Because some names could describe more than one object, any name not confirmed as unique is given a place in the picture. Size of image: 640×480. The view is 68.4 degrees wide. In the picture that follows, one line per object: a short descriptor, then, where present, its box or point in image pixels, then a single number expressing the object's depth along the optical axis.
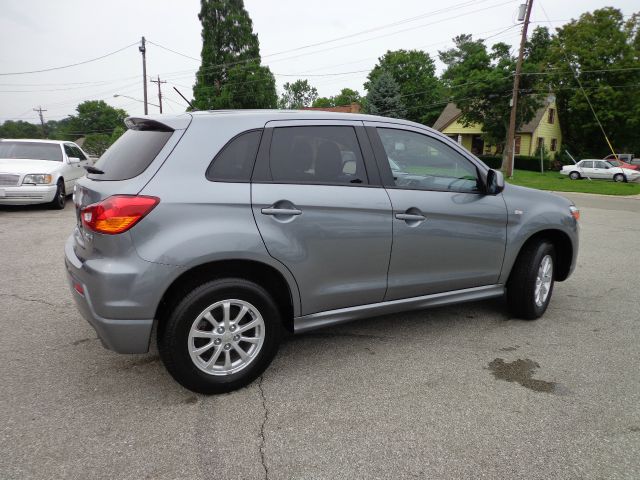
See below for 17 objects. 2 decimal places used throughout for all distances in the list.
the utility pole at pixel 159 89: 52.92
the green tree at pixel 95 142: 73.46
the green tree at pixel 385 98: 37.59
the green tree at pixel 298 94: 114.62
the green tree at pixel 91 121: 99.94
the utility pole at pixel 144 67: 38.62
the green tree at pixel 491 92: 33.19
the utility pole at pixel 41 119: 84.14
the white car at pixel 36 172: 9.69
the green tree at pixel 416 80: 52.53
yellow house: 42.06
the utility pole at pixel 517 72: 24.58
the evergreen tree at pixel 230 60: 44.03
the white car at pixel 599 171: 27.62
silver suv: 2.67
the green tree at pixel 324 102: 105.80
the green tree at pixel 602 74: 38.09
